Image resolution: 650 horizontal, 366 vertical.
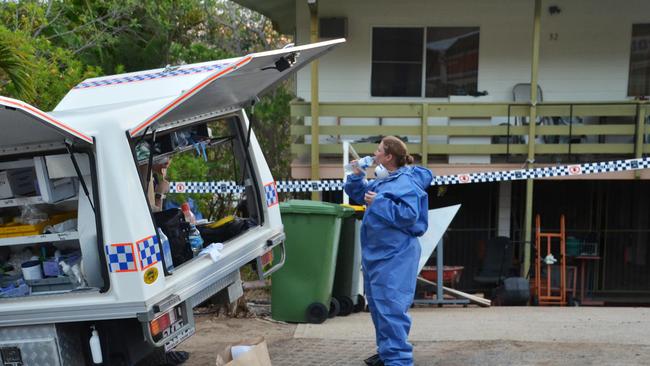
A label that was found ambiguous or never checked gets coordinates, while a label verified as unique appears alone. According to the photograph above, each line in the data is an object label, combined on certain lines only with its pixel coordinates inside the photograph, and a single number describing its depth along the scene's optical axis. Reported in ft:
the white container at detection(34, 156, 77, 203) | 22.03
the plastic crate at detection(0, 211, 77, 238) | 22.77
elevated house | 61.05
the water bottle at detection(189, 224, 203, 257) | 26.99
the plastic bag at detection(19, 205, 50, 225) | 23.47
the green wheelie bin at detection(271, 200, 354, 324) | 36.73
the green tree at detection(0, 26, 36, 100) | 33.99
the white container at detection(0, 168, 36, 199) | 23.18
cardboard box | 23.62
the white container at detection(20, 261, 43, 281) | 22.94
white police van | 20.84
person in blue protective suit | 27.20
